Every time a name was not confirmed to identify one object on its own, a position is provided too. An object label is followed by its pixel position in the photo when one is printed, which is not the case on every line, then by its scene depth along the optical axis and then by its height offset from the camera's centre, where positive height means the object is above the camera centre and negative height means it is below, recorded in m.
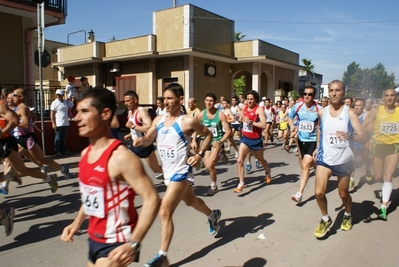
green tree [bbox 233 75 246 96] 22.45 +1.05
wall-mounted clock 21.35 +1.89
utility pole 8.54 +1.75
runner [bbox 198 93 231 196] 6.41 -0.50
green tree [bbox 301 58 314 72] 50.99 +5.68
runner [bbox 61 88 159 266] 2.11 -0.52
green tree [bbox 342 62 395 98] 74.56 +5.51
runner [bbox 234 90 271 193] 6.74 -0.57
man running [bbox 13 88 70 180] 6.53 -0.68
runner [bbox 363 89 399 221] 5.43 -0.58
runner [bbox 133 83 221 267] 3.58 -0.54
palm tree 40.48 +7.43
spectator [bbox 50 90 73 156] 10.49 -0.62
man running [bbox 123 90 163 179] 6.36 -0.41
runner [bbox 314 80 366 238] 4.43 -0.55
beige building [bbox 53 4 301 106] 20.03 +2.58
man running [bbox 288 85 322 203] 6.09 -0.49
